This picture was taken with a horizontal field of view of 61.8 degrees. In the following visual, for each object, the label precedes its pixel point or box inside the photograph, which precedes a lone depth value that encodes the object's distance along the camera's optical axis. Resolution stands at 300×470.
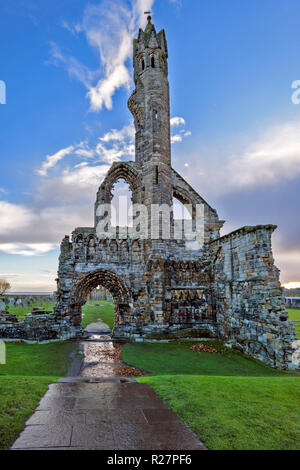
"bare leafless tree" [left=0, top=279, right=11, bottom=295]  49.95
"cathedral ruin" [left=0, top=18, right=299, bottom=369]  14.36
